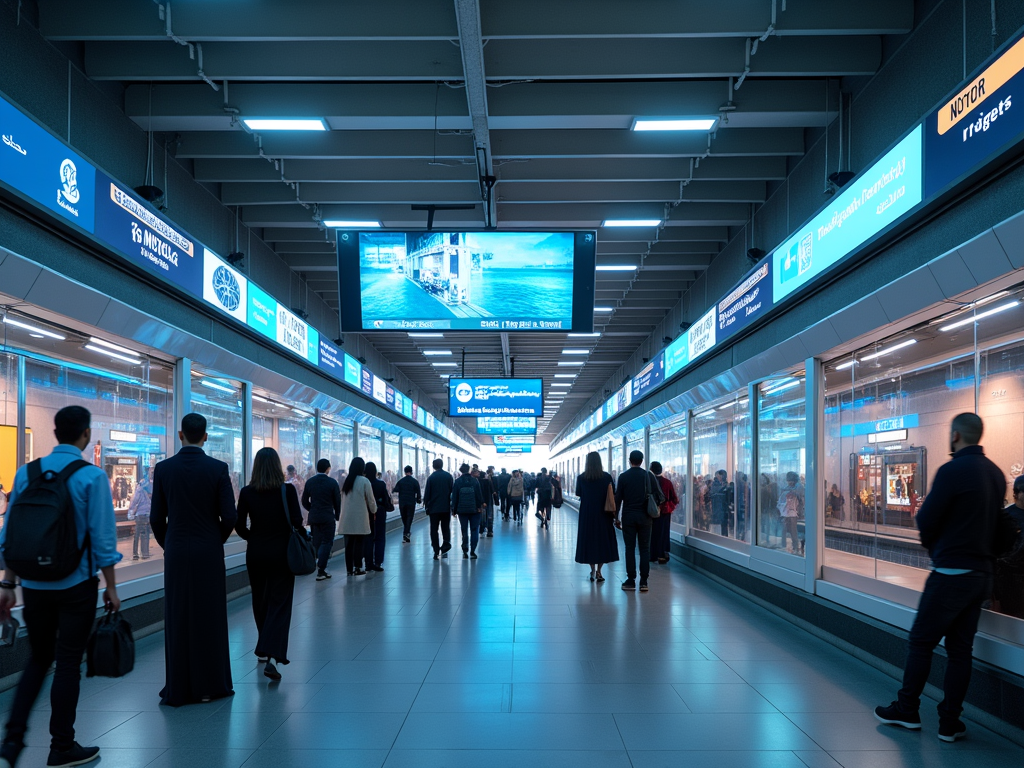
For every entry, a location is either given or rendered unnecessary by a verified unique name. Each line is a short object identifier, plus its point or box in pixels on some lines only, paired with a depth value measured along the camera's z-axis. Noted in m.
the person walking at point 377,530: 11.08
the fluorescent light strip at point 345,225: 10.16
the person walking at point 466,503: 12.98
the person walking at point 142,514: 7.29
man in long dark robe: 4.69
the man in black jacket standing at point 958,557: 4.08
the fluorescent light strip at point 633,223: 9.99
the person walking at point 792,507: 7.97
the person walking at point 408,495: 14.48
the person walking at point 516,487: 21.80
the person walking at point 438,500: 12.23
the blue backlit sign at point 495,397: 18.25
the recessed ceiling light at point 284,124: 7.07
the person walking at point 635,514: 9.27
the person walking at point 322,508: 9.82
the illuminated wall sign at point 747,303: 8.63
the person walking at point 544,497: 21.16
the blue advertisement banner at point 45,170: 4.80
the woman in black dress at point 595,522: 9.62
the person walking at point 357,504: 10.05
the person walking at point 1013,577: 4.45
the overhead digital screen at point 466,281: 7.99
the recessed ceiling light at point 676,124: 7.06
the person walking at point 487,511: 17.47
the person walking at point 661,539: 12.67
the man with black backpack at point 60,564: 3.54
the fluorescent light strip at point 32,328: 5.34
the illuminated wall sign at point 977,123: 3.99
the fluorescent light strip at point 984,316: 4.58
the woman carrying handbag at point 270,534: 5.30
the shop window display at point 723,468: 10.23
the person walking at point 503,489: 24.84
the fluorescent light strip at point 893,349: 5.93
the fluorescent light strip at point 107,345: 6.43
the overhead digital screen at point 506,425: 27.28
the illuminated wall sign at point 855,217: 5.27
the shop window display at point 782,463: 7.95
